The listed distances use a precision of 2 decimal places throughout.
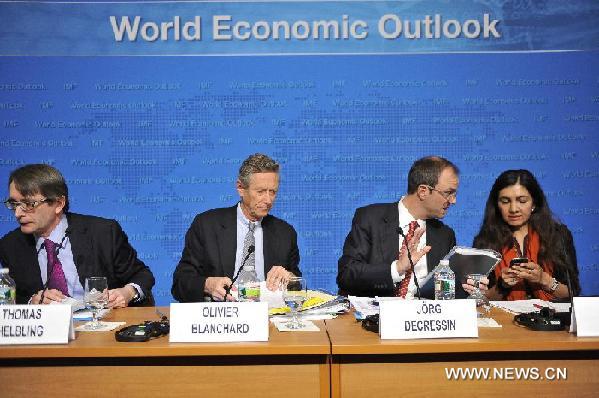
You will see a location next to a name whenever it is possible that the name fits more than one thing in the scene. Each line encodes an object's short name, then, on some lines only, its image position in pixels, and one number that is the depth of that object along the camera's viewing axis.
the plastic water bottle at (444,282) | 2.49
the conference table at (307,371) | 1.94
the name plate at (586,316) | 2.02
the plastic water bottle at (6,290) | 2.33
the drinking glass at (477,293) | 2.39
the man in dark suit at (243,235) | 3.19
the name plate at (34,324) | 1.97
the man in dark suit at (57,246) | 2.83
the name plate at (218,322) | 1.97
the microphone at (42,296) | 2.35
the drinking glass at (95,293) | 2.25
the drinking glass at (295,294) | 2.16
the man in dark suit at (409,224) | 3.21
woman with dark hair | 3.12
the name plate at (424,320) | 1.98
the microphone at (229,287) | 2.31
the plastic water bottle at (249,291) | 2.31
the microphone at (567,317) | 2.06
